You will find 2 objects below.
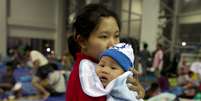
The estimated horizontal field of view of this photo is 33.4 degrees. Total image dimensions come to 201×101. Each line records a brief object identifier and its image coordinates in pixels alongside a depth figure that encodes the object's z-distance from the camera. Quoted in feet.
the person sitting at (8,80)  22.14
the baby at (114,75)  2.74
